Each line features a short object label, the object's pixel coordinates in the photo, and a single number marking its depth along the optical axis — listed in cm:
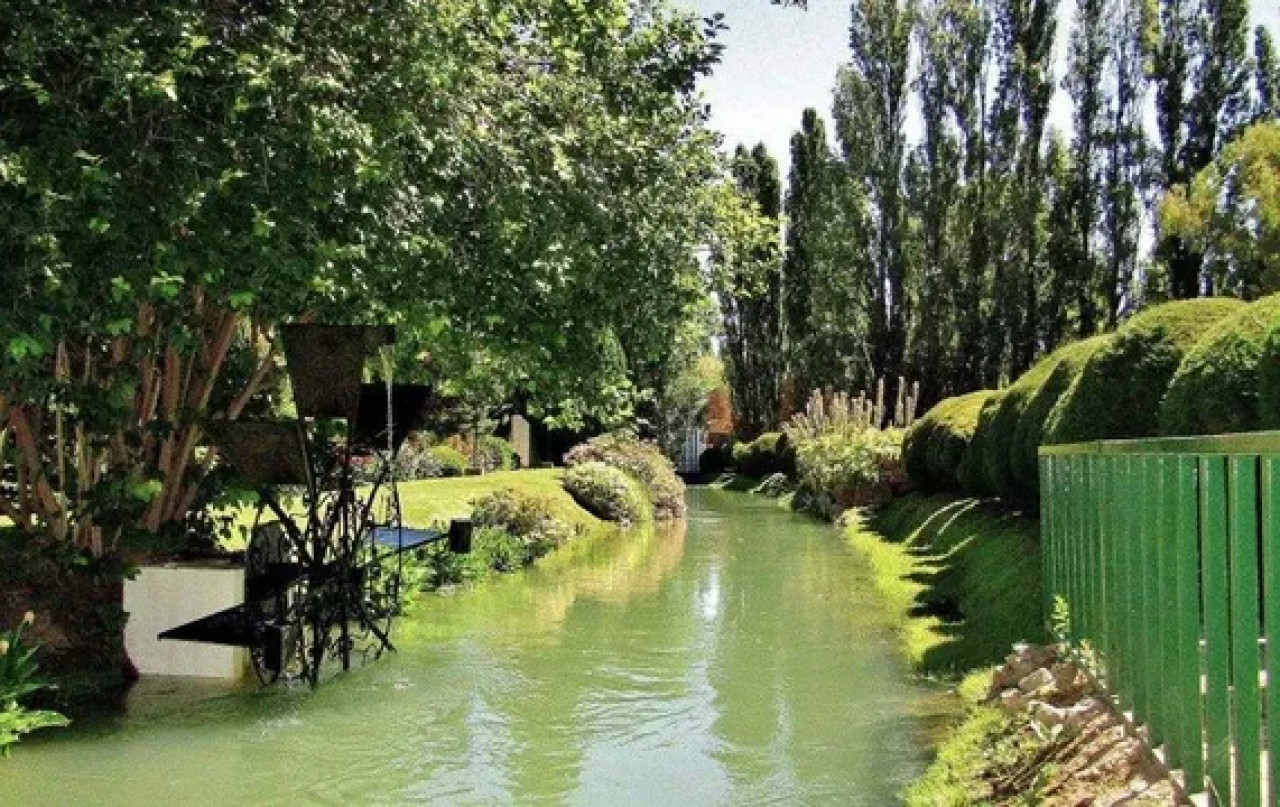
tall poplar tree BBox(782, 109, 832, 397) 4172
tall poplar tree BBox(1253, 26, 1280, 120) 2961
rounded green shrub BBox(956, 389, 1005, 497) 1470
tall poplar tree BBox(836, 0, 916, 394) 3812
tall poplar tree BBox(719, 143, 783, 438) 4438
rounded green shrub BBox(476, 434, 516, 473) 3144
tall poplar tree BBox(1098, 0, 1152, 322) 3158
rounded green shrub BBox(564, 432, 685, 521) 2723
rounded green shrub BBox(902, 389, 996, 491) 1772
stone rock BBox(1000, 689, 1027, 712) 639
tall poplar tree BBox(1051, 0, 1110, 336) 3238
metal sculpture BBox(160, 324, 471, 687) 841
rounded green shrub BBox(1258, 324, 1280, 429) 669
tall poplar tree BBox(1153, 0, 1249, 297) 2944
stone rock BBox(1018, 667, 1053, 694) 635
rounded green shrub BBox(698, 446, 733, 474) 5041
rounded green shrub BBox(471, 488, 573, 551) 1791
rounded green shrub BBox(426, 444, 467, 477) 2702
